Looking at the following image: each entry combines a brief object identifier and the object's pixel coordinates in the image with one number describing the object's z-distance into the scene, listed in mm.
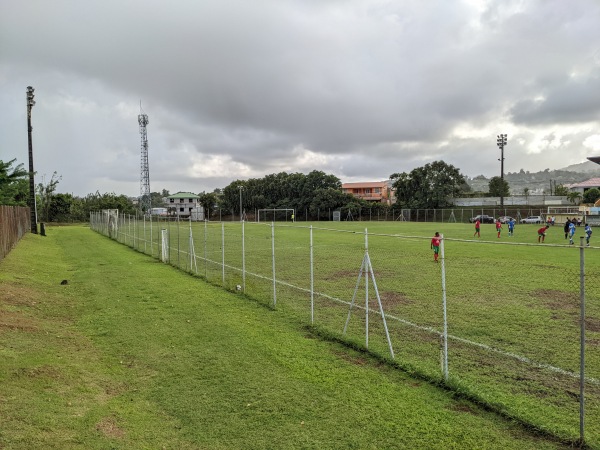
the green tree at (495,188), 98812
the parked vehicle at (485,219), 63000
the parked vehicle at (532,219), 59188
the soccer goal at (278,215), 85250
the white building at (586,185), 98688
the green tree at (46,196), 64750
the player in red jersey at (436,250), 17328
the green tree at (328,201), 81188
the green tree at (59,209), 66125
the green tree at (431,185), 73562
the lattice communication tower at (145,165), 79812
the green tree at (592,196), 75500
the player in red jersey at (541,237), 25619
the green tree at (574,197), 79625
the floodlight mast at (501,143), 70188
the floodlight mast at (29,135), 31641
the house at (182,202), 127356
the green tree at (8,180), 16534
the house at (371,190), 113312
